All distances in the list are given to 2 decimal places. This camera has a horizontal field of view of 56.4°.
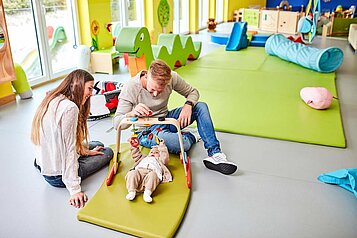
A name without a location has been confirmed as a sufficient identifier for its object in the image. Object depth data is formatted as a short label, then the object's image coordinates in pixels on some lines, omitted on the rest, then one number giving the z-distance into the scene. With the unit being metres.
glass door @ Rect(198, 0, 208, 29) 10.13
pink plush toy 3.40
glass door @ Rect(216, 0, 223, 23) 11.93
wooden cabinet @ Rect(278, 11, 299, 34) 9.02
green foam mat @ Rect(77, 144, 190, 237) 1.75
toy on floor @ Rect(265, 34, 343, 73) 4.95
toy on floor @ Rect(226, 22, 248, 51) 6.75
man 2.12
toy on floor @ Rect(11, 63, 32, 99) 3.87
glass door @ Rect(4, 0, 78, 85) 4.41
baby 1.97
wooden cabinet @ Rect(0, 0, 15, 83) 3.53
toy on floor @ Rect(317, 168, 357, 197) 2.06
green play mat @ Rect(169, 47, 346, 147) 2.97
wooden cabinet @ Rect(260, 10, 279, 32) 9.30
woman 1.85
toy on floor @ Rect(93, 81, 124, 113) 3.34
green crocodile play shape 4.26
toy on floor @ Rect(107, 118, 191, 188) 2.00
